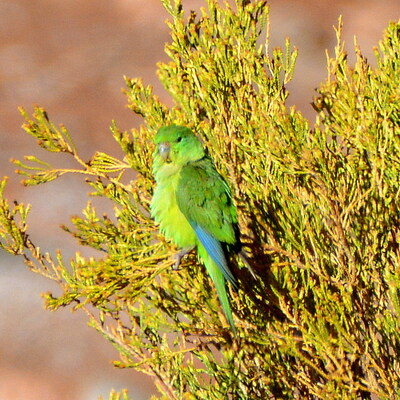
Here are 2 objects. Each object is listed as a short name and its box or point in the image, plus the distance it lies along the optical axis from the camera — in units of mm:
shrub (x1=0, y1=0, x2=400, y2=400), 6566
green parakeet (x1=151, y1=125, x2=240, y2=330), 6605
